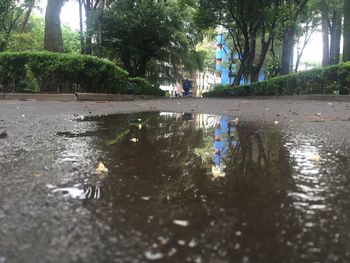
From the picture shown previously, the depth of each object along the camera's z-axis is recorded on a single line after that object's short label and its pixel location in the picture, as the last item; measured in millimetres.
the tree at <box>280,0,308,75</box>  21406
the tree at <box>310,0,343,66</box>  24297
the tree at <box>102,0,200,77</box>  24750
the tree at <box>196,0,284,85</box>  23545
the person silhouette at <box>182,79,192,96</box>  44644
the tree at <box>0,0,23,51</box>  18423
